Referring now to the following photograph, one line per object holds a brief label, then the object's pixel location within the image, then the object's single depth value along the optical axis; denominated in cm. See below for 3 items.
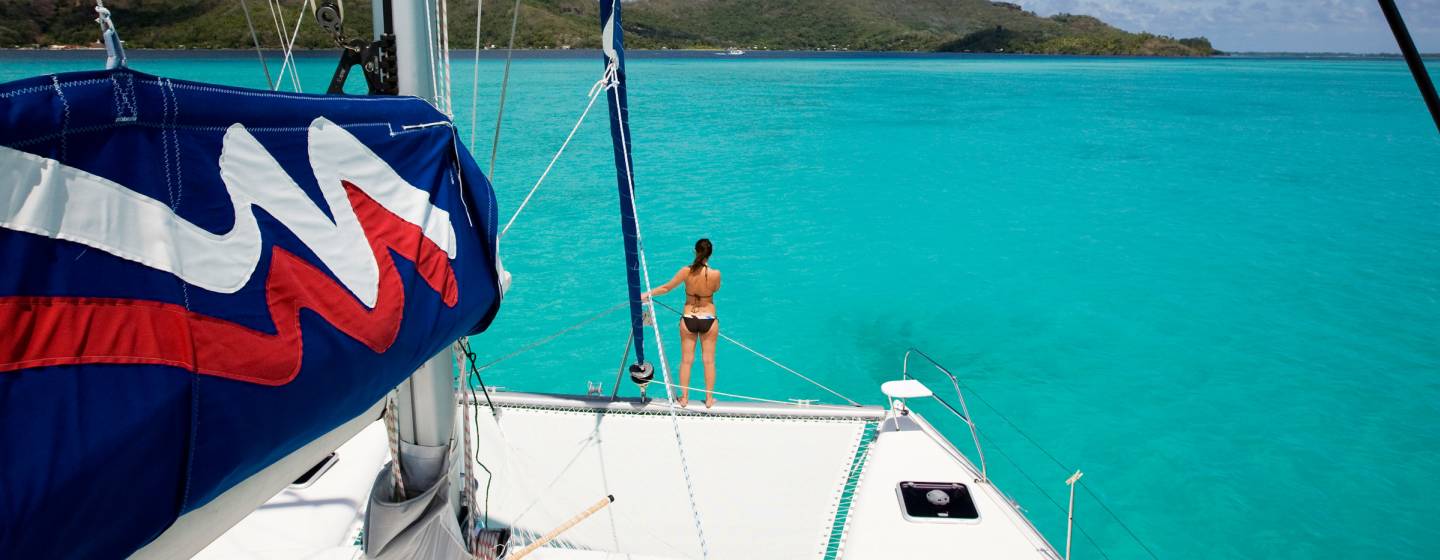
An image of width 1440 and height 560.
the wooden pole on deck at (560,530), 317
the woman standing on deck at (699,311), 554
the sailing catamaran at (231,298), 122
